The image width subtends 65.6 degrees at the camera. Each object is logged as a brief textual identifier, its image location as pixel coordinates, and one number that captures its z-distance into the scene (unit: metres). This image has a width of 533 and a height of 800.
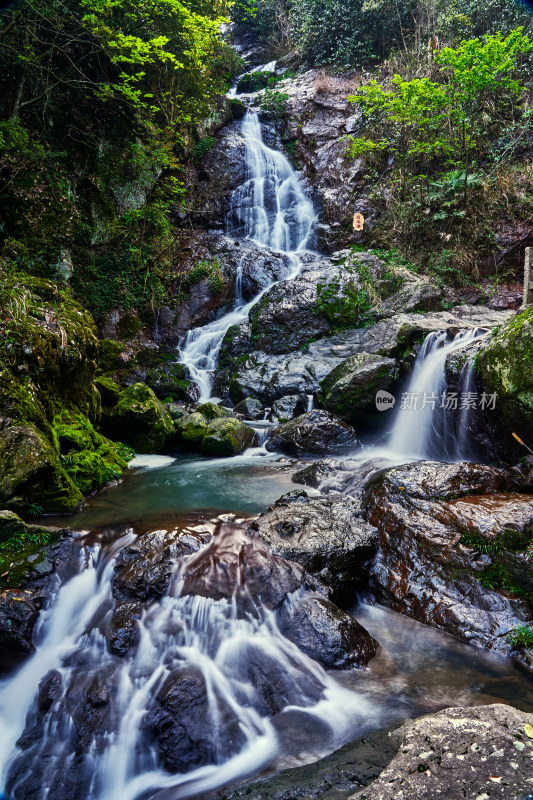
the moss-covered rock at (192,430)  8.01
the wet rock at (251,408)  9.41
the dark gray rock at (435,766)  1.51
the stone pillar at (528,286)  7.49
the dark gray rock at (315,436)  7.53
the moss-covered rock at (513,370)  4.89
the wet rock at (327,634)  3.22
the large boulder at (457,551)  3.50
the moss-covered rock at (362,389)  7.70
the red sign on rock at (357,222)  13.55
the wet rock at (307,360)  9.73
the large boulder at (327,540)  4.03
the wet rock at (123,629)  3.15
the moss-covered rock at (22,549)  3.58
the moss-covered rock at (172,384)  10.79
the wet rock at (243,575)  3.57
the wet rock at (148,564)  3.59
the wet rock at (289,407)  8.98
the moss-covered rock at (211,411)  8.72
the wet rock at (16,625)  3.06
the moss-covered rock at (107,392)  7.99
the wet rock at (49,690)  2.79
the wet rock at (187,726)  2.56
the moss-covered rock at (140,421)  7.58
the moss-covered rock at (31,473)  4.47
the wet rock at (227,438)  7.67
